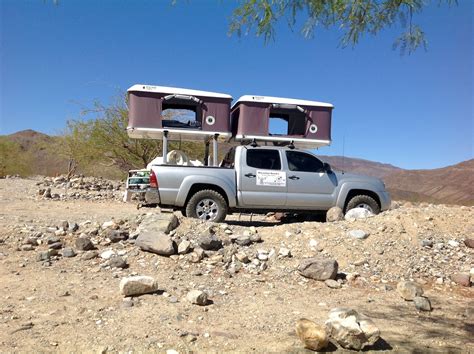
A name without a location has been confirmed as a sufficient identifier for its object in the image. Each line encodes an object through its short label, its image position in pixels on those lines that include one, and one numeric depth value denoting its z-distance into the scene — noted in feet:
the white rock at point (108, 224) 24.06
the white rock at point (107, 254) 20.47
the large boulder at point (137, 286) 16.06
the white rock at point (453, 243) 23.51
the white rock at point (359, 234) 23.40
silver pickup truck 27.71
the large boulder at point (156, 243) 20.59
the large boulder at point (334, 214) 28.55
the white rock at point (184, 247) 20.88
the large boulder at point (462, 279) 20.02
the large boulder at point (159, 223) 22.77
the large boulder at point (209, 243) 21.53
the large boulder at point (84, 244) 21.01
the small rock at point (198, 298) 15.70
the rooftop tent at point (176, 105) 29.01
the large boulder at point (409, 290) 17.66
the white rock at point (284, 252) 21.39
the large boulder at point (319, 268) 19.15
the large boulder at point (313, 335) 12.43
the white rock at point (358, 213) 29.12
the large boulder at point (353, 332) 12.74
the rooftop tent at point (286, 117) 30.22
